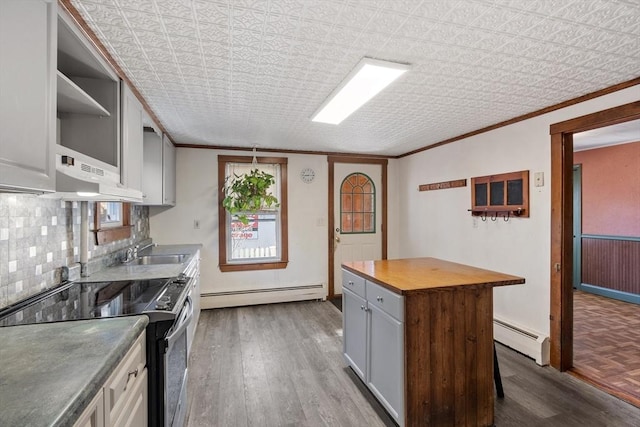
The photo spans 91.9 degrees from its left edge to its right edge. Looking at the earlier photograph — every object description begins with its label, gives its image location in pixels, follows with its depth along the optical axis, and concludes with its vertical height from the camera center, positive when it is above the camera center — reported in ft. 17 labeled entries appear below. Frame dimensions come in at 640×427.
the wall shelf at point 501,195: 9.67 +0.64
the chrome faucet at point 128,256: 9.32 -1.27
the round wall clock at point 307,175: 15.08 +1.92
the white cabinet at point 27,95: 3.01 +1.30
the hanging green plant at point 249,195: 13.08 +0.83
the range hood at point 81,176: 4.07 +0.57
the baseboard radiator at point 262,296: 13.64 -3.76
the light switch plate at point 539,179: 9.11 +1.05
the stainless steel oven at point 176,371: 4.94 -2.84
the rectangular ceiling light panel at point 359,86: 6.25 +2.98
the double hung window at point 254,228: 14.02 -0.66
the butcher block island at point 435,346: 5.90 -2.64
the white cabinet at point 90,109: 5.18 +1.93
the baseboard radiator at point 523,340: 8.77 -3.85
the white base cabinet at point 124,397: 3.03 -2.08
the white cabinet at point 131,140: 6.50 +1.69
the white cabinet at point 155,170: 9.96 +1.48
